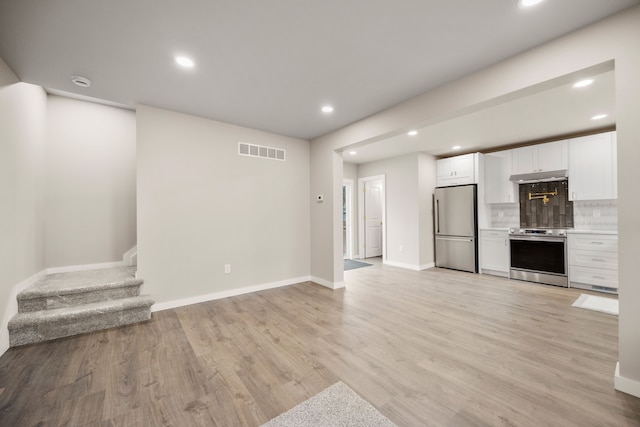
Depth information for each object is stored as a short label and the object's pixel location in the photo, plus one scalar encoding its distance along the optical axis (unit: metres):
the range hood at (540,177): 4.41
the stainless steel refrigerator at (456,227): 5.25
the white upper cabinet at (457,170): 5.31
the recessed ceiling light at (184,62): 2.24
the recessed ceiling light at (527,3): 1.64
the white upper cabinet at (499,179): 5.05
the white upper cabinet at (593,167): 3.97
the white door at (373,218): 7.24
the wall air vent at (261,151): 4.01
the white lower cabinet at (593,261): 3.81
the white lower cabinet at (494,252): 4.85
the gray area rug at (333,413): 1.47
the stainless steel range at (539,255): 4.23
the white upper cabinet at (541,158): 4.42
